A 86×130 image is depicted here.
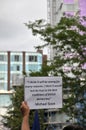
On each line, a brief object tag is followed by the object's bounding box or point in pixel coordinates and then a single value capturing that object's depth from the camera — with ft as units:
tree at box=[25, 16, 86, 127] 42.70
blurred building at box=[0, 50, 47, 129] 269.98
